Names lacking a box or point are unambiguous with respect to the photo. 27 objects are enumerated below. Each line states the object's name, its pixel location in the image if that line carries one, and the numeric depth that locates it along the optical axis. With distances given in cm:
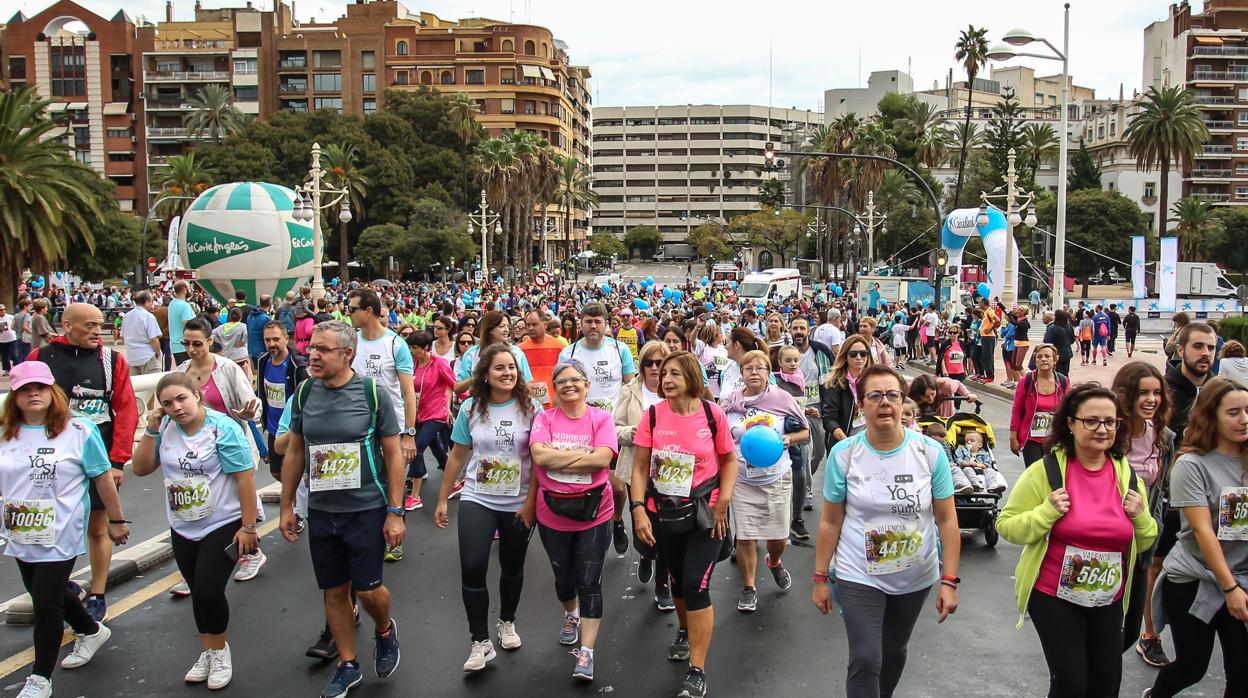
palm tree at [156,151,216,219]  6153
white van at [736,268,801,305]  4588
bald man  631
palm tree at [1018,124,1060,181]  7312
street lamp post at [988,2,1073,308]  3303
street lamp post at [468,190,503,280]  5575
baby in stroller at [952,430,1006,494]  789
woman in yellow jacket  395
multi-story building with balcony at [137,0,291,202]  7962
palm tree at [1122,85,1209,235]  5947
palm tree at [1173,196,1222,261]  6762
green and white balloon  2927
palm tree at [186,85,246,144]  7644
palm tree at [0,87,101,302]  2583
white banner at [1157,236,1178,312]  4028
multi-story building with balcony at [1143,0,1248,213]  7950
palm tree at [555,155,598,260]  8794
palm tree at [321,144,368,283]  6150
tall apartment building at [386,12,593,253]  8806
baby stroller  789
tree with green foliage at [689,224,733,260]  10069
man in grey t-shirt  489
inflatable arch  3544
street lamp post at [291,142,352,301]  2552
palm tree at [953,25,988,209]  5584
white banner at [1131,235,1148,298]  4128
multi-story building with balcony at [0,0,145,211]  7769
